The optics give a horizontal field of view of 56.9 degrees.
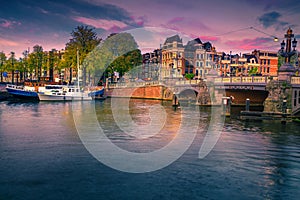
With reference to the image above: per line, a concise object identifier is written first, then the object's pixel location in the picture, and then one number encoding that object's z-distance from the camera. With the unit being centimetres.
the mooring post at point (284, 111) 2784
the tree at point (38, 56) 8575
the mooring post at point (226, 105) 3453
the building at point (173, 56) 9562
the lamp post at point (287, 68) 2875
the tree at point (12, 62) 9056
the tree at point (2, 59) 9412
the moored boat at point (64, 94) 5522
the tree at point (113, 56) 6819
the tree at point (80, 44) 7188
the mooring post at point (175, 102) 4781
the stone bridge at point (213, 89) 3123
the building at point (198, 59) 10006
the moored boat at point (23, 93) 5653
